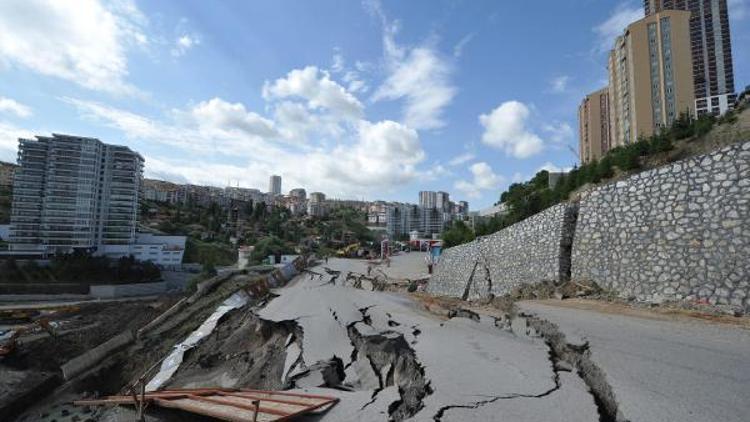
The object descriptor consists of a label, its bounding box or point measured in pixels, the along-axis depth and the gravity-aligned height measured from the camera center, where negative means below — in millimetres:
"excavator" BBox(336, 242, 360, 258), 65312 -2626
